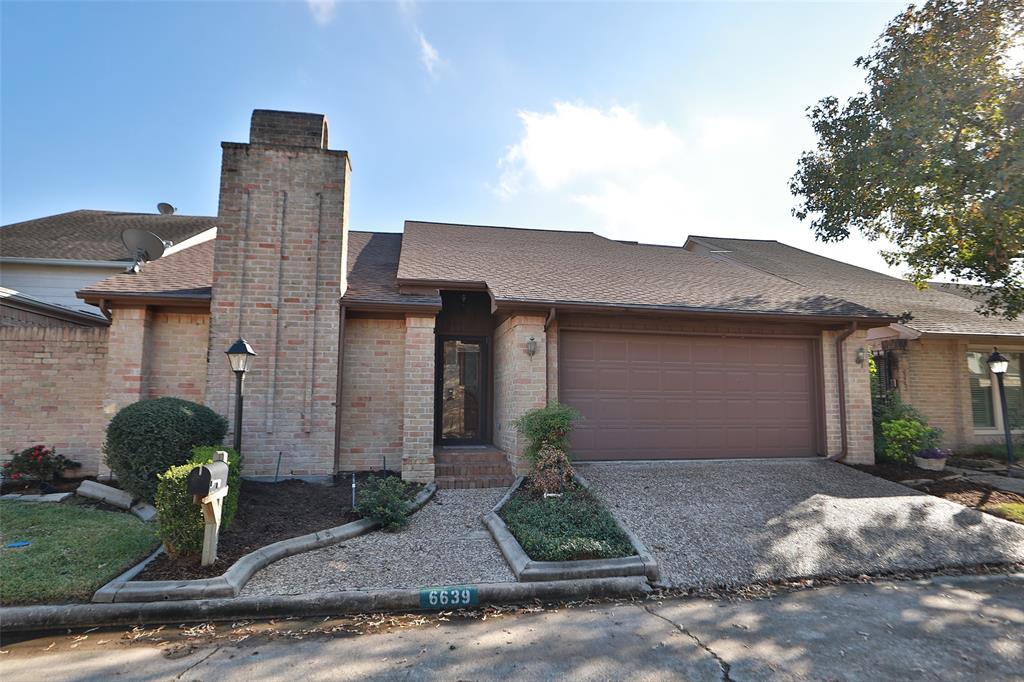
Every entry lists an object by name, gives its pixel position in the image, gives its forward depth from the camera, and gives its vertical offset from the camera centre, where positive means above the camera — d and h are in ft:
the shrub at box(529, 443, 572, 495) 22.09 -3.96
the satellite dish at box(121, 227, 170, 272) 33.09 +8.91
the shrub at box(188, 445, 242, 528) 17.28 -3.37
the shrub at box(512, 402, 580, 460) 22.99 -2.09
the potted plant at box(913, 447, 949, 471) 29.68 -4.50
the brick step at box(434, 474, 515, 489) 25.62 -5.15
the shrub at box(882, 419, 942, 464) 30.25 -3.44
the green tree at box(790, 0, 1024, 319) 25.61 +13.04
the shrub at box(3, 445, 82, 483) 23.82 -4.09
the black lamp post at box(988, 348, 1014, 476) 31.50 +0.66
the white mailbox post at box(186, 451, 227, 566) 14.98 -3.46
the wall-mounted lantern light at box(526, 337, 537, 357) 26.35 +1.64
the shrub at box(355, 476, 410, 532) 19.94 -5.00
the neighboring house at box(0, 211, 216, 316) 39.58 +9.42
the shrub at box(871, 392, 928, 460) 31.01 -2.06
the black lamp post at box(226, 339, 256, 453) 20.70 +0.76
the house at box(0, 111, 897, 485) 25.45 +1.69
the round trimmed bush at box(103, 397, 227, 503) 19.57 -2.48
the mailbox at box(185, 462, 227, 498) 14.96 -2.99
